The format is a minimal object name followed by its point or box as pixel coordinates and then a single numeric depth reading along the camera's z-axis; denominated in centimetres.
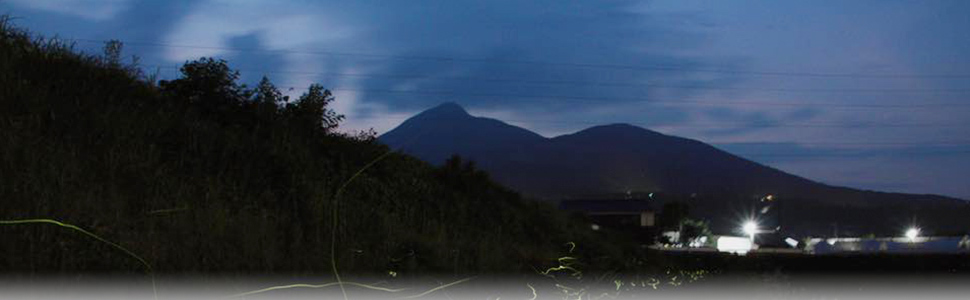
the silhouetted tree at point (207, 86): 1709
